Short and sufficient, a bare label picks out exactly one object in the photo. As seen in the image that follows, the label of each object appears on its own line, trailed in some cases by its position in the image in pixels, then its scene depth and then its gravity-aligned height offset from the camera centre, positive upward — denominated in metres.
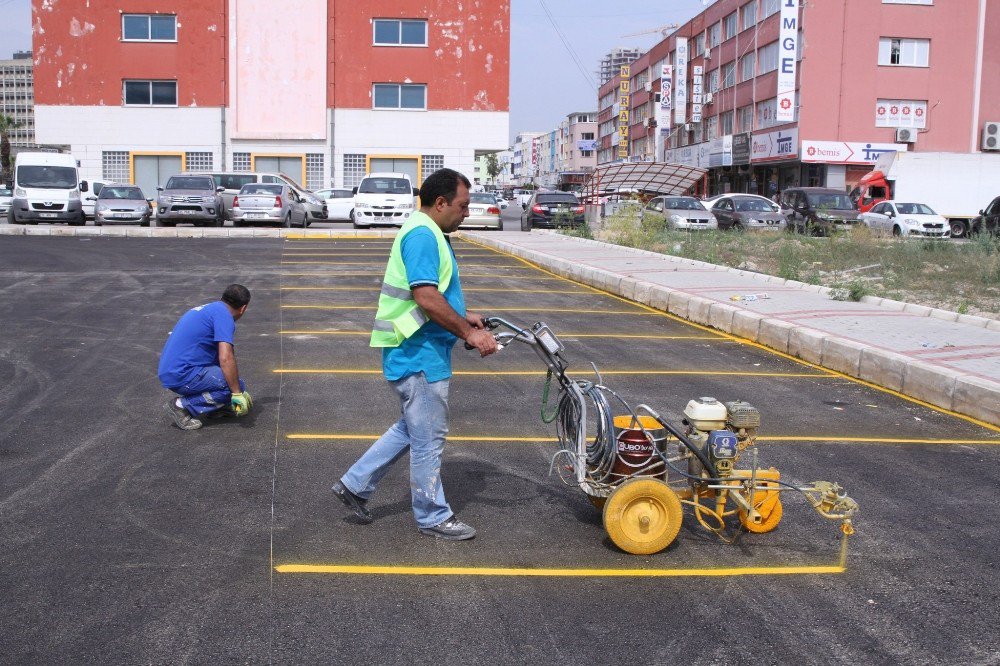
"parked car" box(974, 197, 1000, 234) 29.95 +0.23
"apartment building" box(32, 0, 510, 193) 42.97 +5.28
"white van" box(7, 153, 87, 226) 31.06 +0.39
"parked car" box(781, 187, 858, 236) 31.97 +0.44
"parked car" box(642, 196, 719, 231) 32.47 +0.17
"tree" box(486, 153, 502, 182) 154.07 +7.15
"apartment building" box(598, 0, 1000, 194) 49.66 +7.10
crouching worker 7.16 -1.16
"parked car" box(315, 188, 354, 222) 36.06 +0.05
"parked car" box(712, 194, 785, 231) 32.56 +0.21
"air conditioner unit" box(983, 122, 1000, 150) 50.19 +4.49
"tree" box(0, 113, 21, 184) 90.47 +4.92
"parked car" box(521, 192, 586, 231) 33.69 +0.13
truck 40.25 +1.69
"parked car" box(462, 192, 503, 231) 33.25 -0.06
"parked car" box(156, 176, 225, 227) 30.34 +0.00
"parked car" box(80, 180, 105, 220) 35.12 -0.03
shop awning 37.00 +1.50
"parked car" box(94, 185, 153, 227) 31.38 -0.18
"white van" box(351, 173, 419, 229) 29.94 +0.09
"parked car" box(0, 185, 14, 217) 40.50 +0.07
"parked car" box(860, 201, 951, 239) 32.72 +0.12
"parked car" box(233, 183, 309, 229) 29.83 -0.01
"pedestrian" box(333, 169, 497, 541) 4.70 -0.56
